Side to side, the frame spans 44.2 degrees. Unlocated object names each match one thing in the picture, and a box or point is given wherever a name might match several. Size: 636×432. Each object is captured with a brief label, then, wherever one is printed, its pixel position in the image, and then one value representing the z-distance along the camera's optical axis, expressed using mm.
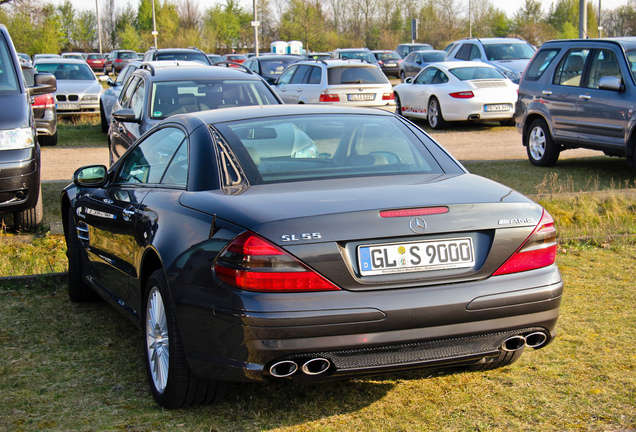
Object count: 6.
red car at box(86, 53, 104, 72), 67188
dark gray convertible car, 3238
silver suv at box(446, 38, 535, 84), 21250
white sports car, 17344
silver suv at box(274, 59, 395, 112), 16984
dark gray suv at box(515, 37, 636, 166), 10531
